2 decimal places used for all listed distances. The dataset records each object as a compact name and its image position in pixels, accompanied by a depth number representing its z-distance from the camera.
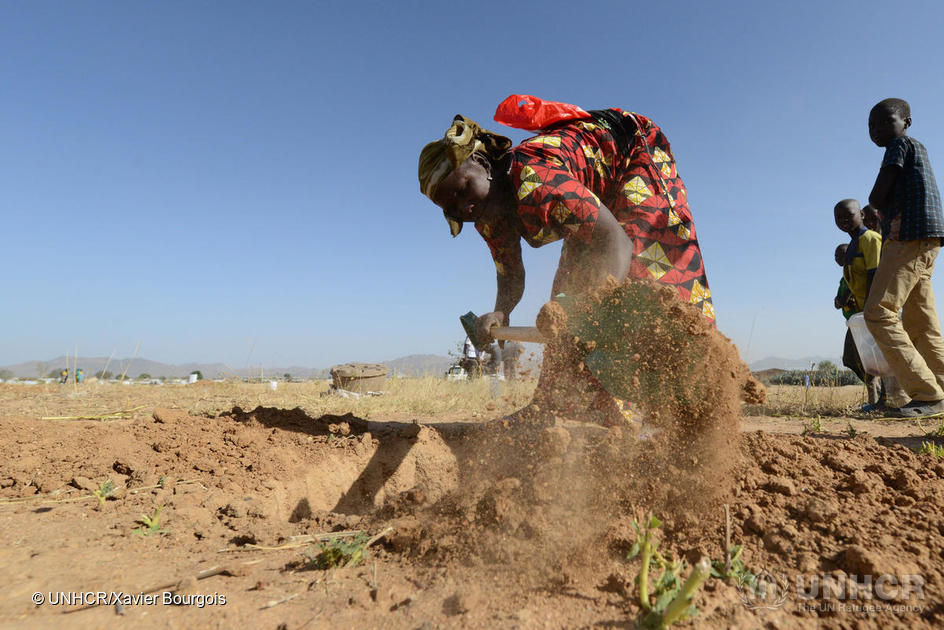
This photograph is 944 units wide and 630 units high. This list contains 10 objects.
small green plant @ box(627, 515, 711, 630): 0.79
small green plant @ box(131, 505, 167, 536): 1.41
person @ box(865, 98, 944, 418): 2.77
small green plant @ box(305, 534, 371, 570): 1.14
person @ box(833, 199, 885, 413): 3.80
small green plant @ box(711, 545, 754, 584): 0.97
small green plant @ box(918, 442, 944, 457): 1.65
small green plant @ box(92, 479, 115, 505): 1.61
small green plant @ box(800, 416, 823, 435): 2.54
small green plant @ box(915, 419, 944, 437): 2.30
